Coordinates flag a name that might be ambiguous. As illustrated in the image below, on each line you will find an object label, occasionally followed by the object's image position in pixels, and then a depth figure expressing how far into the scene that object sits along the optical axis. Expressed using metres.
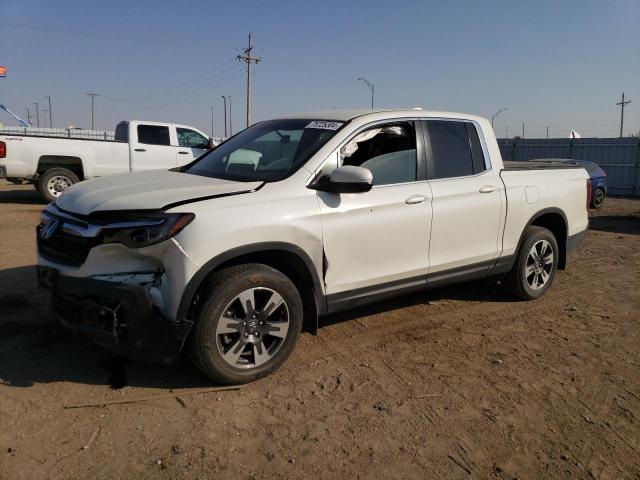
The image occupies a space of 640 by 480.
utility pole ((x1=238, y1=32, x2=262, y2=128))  44.11
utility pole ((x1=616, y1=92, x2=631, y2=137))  55.14
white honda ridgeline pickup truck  3.11
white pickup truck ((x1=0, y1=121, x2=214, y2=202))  10.95
